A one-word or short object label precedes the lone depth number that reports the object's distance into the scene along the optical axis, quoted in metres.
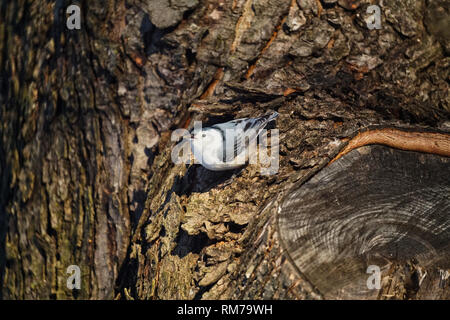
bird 2.66
